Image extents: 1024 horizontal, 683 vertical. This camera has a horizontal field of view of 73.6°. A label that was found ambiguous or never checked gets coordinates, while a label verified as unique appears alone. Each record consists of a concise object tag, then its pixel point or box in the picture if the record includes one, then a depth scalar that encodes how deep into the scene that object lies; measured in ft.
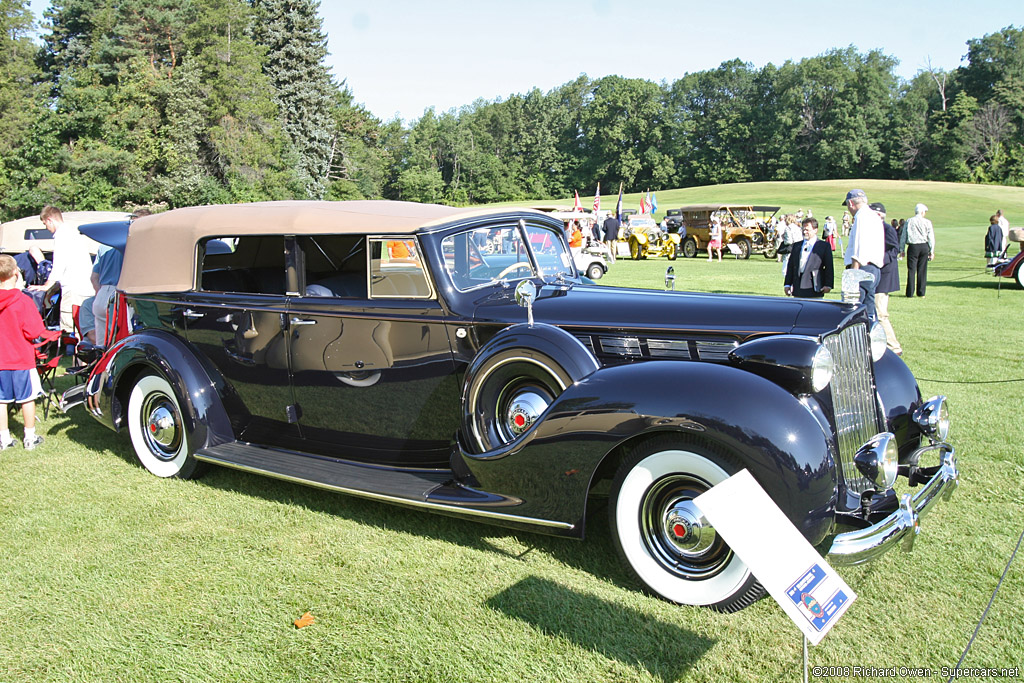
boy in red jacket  18.28
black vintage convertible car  9.78
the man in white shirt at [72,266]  27.09
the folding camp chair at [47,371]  20.53
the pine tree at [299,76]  170.30
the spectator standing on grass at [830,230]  67.75
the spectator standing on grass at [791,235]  55.36
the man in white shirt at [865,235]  27.66
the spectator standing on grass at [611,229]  83.82
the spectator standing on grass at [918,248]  46.47
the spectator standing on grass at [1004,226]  58.70
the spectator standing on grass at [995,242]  57.06
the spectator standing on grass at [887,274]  32.19
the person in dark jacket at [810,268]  31.14
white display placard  7.13
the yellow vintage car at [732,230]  89.71
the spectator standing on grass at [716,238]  84.07
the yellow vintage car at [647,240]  89.97
